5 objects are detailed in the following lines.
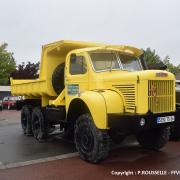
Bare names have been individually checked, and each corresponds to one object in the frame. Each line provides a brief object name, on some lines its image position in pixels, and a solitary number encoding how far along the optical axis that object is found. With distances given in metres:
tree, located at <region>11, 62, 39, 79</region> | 33.70
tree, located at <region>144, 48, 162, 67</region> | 31.25
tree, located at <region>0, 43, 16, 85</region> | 34.47
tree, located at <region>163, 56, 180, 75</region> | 38.94
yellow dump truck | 4.74
